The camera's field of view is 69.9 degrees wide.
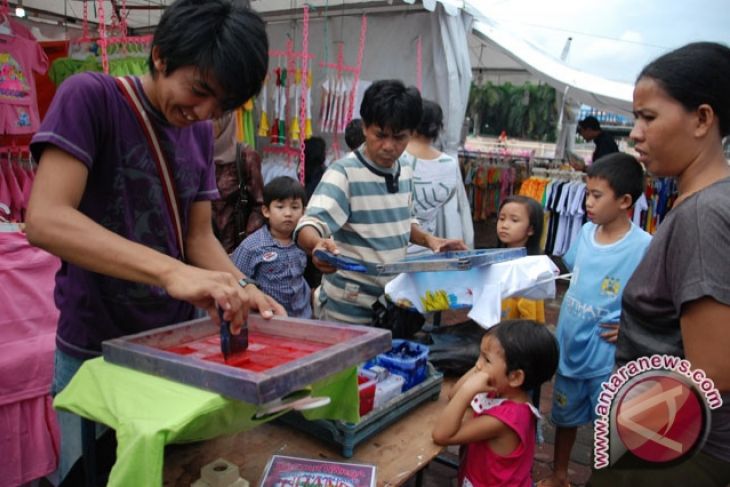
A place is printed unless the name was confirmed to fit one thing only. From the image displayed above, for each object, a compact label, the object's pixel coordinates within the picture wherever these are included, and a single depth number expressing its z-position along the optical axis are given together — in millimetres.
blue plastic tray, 1617
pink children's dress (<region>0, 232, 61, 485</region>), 2170
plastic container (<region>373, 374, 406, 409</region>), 1835
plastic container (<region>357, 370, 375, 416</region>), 1724
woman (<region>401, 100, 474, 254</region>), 4059
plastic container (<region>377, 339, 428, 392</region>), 2020
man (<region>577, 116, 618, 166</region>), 7094
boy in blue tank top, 2512
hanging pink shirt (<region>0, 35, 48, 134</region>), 4129
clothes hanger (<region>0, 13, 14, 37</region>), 4335
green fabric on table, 945
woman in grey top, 1170
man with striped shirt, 2236
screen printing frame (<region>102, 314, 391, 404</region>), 1009
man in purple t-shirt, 1133
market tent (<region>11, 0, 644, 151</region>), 5383
